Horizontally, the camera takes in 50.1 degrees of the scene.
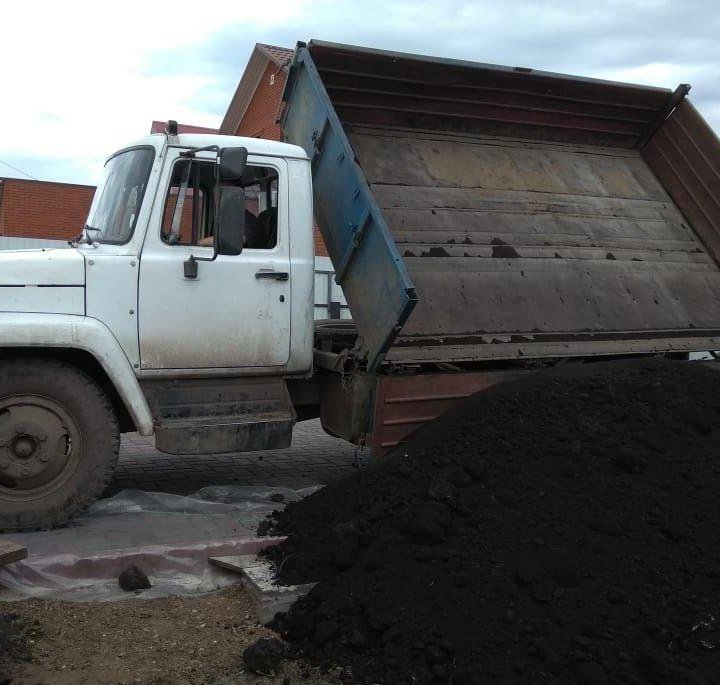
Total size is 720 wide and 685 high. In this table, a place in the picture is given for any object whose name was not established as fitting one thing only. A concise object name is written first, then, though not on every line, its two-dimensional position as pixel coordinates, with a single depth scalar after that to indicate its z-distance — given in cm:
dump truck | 467
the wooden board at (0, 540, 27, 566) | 368
